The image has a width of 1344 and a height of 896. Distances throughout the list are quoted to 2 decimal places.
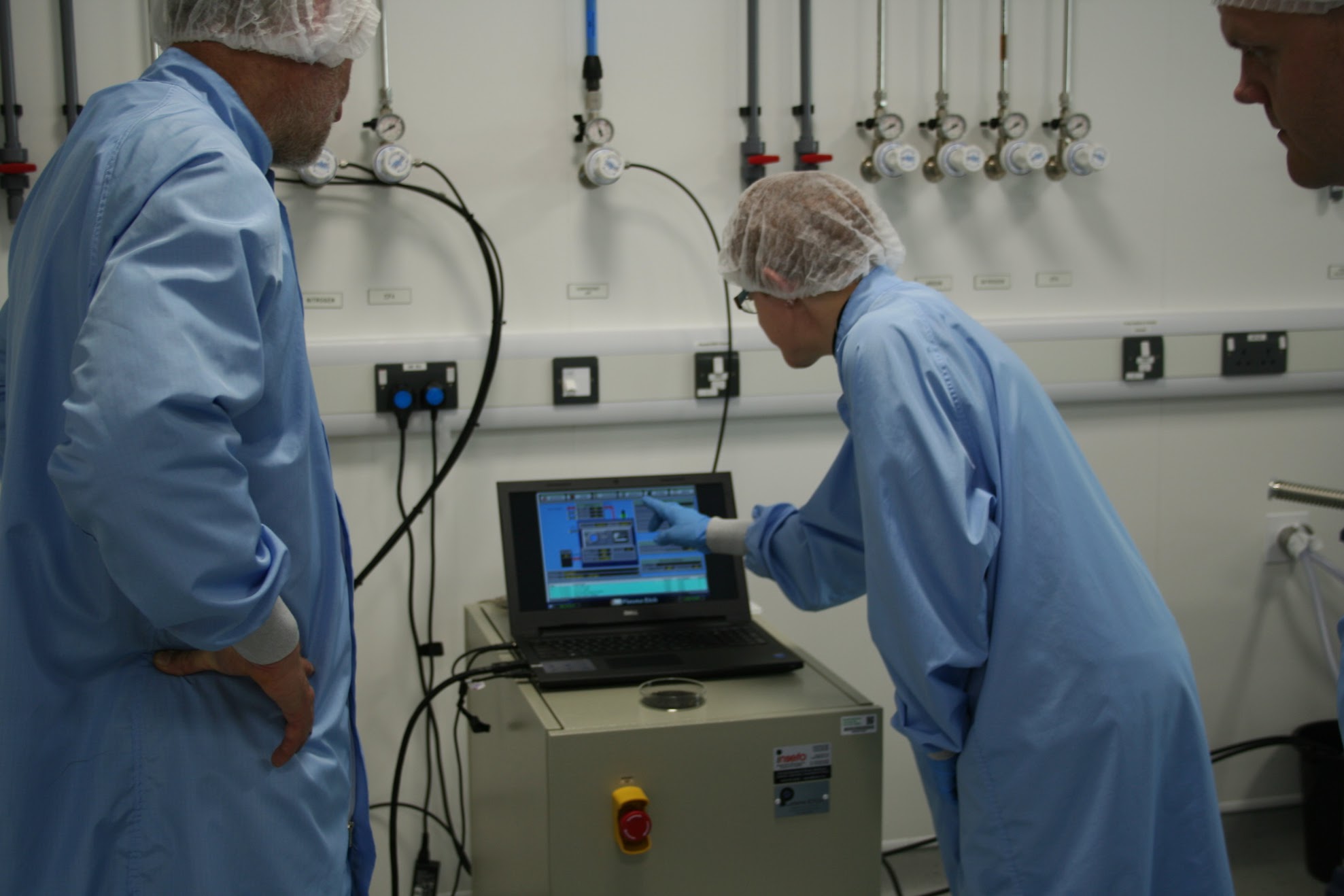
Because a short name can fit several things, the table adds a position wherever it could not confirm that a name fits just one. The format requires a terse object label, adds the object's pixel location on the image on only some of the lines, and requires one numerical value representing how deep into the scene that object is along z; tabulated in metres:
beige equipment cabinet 1.48
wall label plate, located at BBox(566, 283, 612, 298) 2.33
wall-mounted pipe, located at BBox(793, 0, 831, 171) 2.33
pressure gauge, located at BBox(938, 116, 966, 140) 2.41
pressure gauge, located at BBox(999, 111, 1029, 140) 2.45
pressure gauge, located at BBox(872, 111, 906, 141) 2.39
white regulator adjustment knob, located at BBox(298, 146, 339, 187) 2.10
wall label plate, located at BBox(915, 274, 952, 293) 2.53
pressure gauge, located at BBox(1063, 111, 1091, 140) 2.49
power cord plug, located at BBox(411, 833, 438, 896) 2.29
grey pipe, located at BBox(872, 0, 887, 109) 2.40
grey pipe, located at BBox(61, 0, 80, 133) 2.02
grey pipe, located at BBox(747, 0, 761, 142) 2.31
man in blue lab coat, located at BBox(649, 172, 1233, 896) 1.41
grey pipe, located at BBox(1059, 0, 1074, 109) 2.50
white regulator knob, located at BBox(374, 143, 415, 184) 2.11
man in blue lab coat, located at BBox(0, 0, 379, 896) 0.95
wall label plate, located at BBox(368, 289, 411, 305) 2.24
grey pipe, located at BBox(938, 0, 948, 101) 2.43
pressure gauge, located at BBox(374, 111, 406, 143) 2.12
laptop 1.89
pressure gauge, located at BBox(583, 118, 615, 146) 2.24
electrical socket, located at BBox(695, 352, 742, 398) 2.37
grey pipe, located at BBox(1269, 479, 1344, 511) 1.80
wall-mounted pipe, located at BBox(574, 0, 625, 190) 2.21
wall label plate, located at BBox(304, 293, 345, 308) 2.21
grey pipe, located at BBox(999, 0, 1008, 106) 2.45
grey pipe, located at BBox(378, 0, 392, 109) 2.15
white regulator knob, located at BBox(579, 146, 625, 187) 2.20
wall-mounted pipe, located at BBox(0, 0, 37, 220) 1.99
